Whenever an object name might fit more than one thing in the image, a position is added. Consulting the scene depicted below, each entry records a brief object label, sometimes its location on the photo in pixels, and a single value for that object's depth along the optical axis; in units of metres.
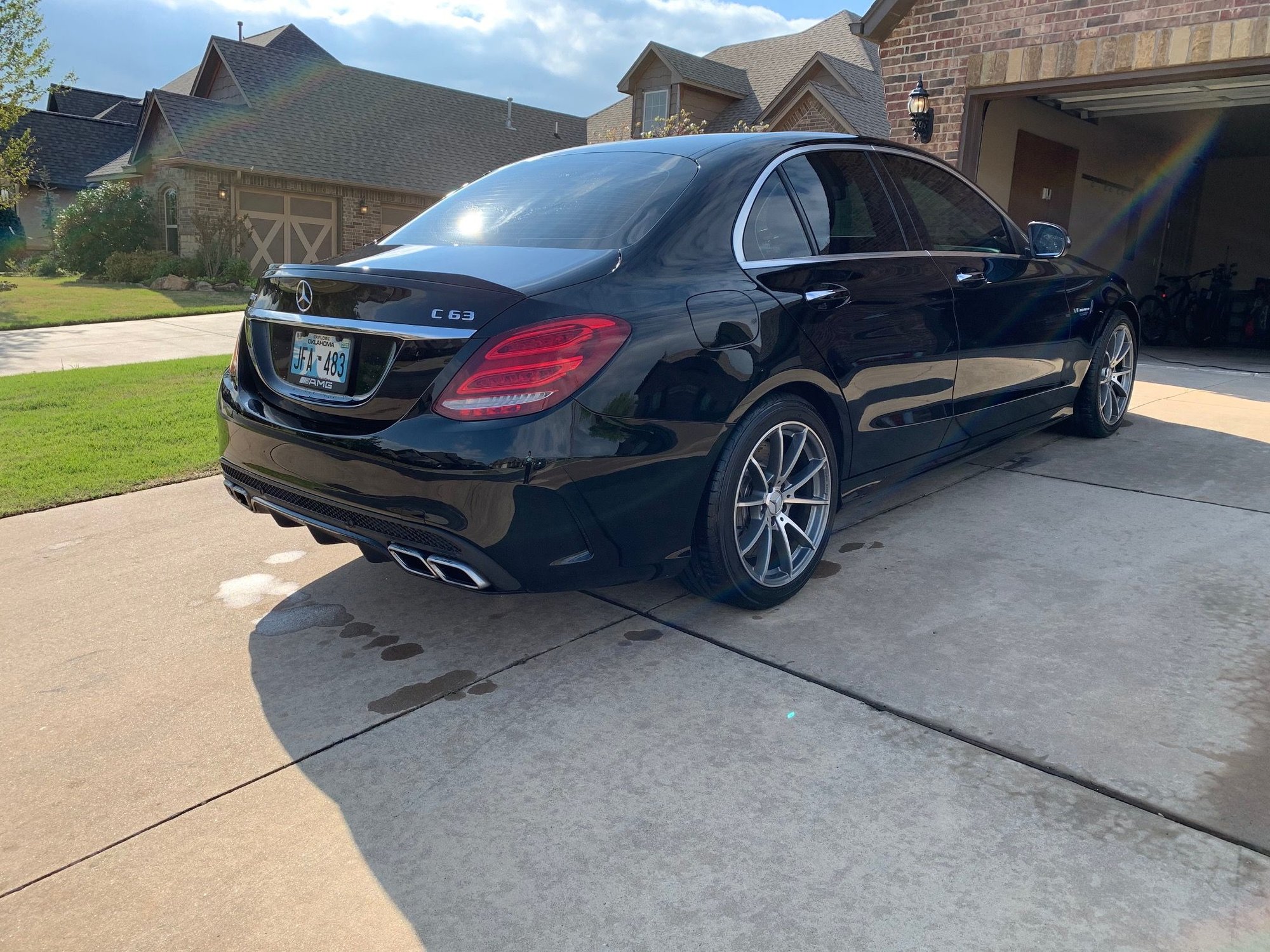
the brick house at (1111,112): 8.90
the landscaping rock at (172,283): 21.53
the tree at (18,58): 20.42
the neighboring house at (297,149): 24.47
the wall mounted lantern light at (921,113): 10.41
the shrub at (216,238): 23.06
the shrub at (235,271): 22.81
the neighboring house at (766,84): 23.08
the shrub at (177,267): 22.61
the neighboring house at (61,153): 35.62
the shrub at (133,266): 23.31
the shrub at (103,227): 25.02
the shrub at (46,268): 26.59
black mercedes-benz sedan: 2.72
